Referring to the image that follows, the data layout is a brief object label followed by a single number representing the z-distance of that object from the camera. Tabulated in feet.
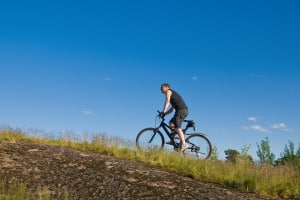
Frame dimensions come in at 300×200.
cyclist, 53.98
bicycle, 56.03
